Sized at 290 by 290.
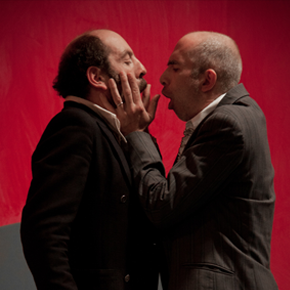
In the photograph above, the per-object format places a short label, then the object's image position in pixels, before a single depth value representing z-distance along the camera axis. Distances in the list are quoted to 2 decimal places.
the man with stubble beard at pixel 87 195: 3.24
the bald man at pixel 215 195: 3.29
